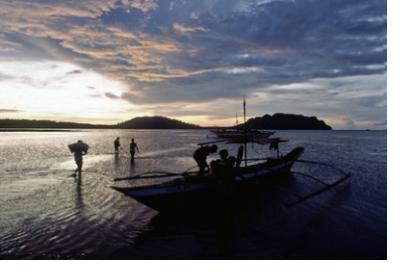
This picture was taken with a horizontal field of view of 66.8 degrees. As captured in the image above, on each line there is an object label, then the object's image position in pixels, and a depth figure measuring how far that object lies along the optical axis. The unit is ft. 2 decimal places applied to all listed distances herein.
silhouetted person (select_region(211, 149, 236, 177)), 40.65
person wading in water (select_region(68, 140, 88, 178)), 62.34
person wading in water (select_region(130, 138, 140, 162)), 99.09
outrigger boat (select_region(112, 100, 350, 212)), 36.78
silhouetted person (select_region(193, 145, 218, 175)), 42.06
